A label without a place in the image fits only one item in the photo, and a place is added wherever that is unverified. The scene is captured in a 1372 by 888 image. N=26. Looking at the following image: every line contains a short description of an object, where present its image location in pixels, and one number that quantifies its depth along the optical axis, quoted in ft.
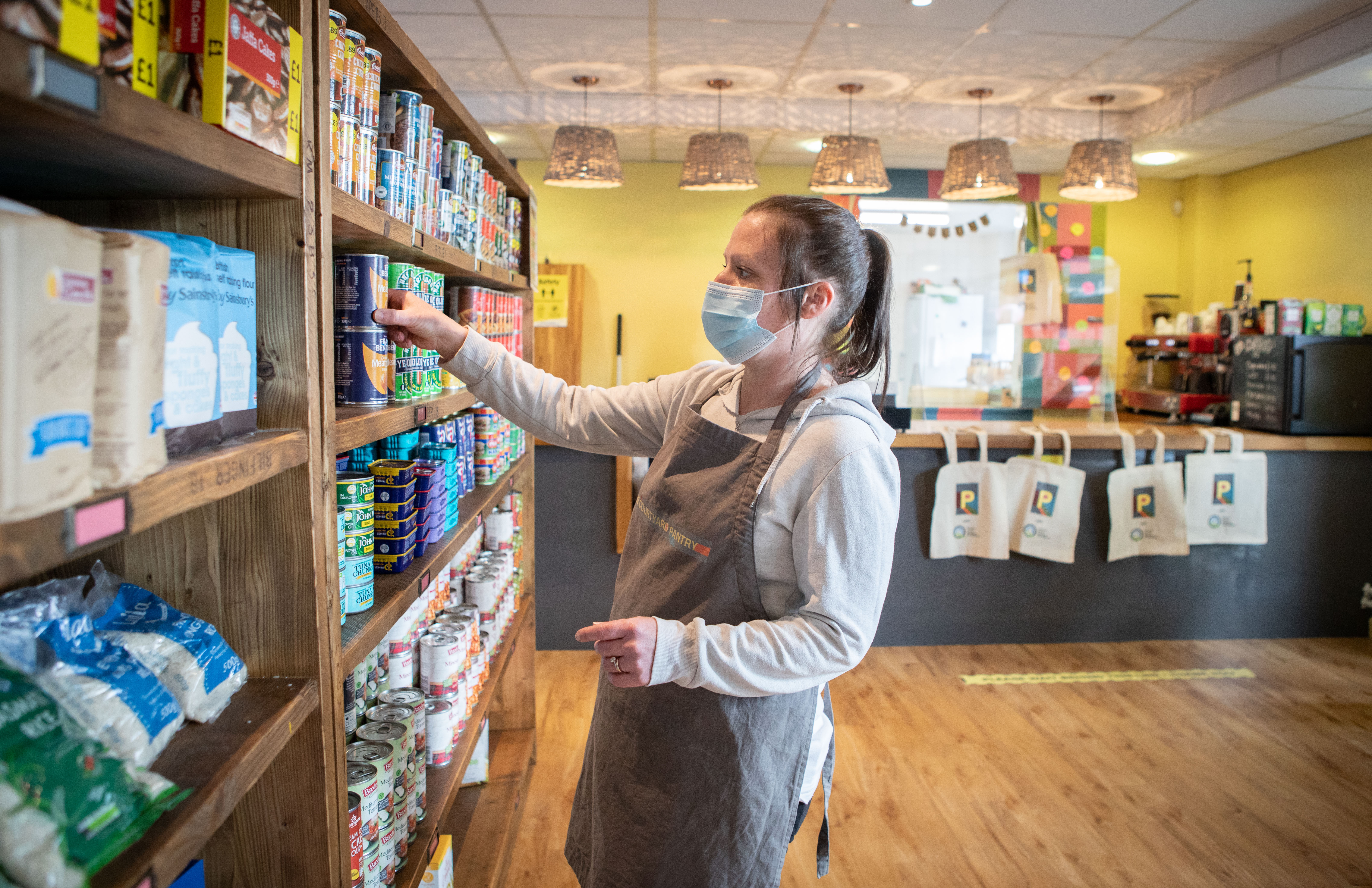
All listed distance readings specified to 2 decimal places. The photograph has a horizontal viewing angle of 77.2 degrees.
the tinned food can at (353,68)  4.02
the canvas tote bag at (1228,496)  13.14
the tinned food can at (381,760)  4.59
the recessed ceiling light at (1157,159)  19.19
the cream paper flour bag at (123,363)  2.10
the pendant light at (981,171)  15.03
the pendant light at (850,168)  14.92
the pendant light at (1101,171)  15.37
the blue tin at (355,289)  4.25
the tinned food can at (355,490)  4.09
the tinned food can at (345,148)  3.97
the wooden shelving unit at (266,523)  2.61
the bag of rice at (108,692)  2.46
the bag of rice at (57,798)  1.99
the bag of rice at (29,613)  2.38
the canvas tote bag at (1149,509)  13.02
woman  4.05
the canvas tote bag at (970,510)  12.82
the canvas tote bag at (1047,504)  12.76
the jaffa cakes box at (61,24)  1.71
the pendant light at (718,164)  14.98
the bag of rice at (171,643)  2.87
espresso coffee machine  18.38
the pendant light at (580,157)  14.75
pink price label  1.94
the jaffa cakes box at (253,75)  2.60
